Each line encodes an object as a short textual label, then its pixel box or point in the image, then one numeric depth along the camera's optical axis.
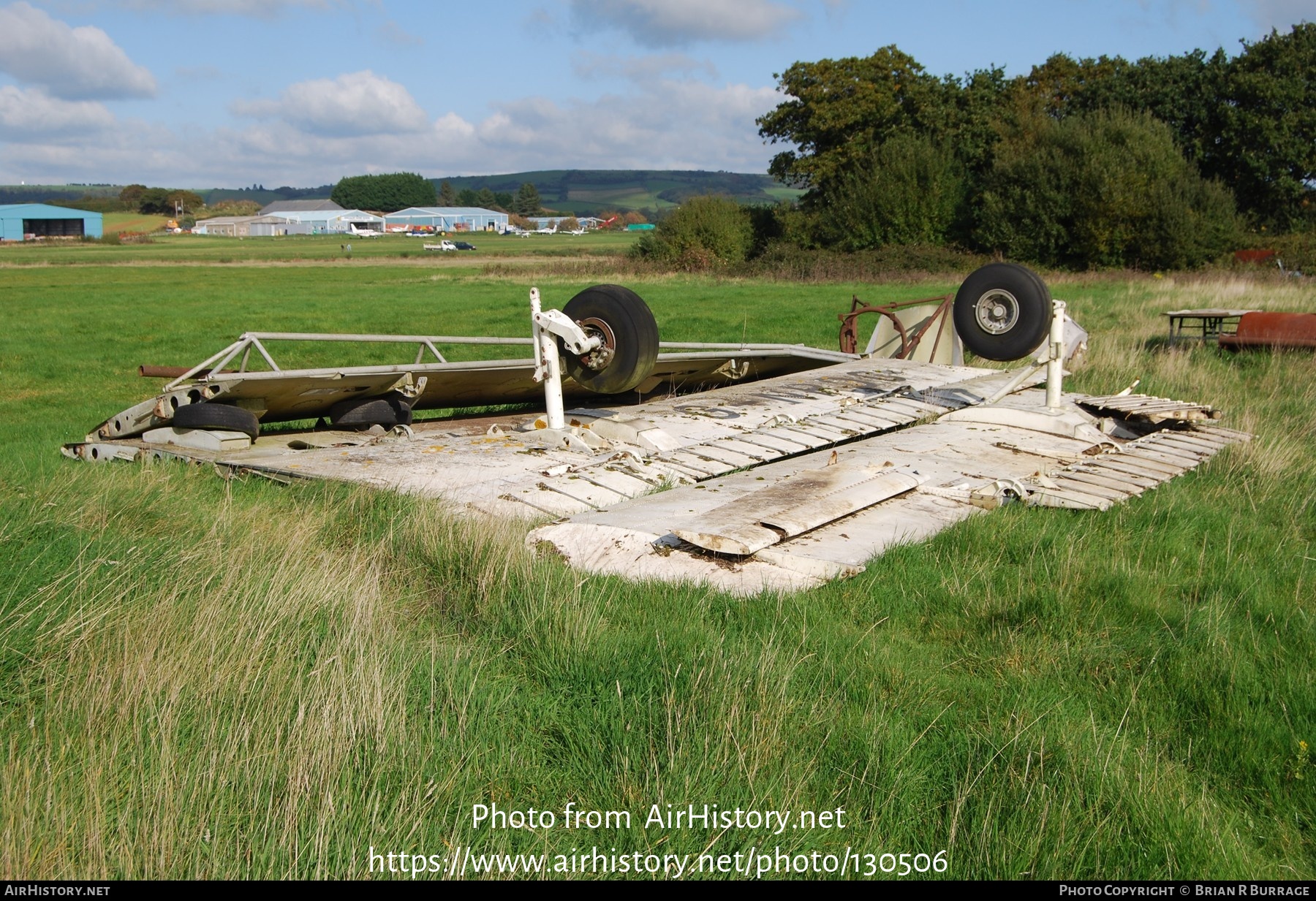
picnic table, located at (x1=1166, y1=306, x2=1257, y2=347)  17.48
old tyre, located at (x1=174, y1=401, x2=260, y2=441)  8.74
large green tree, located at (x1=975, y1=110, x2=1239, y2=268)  39.50
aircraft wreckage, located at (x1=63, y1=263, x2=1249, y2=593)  6.17
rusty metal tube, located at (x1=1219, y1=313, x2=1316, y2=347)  15.58
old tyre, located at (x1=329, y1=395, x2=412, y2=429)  10.01
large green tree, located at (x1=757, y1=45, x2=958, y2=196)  47.59
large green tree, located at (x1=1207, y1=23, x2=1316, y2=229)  44.41
